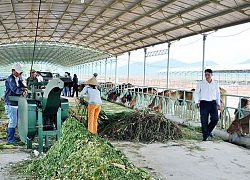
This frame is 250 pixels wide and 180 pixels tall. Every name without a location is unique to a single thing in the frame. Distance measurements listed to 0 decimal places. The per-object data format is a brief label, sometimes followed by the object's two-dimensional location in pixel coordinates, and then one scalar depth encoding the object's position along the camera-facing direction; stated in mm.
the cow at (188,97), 7965
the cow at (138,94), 11302
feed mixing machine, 4042
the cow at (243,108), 5660
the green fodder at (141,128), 5478
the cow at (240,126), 5367
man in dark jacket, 4665
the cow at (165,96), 8765
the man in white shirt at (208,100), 5291
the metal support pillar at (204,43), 9564
